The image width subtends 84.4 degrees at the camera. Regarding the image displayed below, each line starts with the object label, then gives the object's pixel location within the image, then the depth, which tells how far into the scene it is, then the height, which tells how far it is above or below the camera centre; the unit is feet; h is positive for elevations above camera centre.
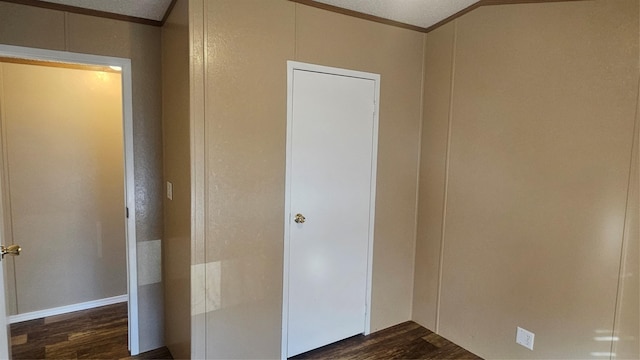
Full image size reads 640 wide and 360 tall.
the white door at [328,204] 7.76 -1.25
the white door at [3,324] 4.70 -2.47
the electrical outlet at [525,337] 7.38 -3.84
